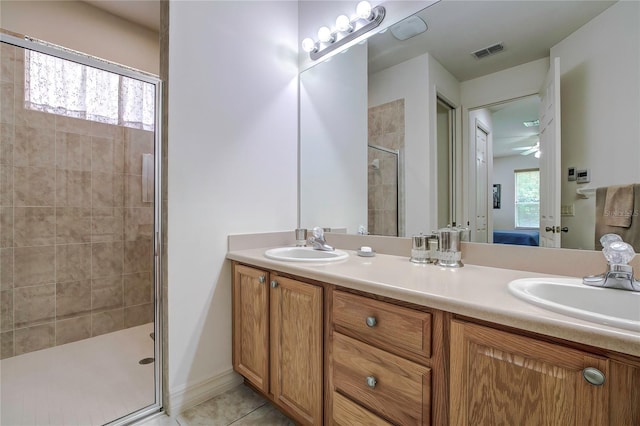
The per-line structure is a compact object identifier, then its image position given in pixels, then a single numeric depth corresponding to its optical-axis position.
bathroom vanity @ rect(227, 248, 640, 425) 0.60
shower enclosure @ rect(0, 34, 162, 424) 1.57
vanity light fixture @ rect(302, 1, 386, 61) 1.62
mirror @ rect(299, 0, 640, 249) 0.97
